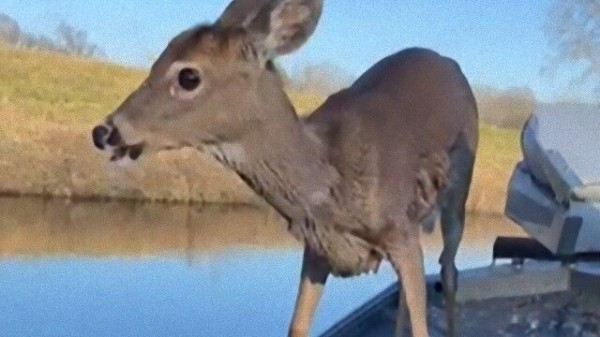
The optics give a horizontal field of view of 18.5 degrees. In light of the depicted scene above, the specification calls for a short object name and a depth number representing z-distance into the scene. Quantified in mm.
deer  2572
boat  4001
